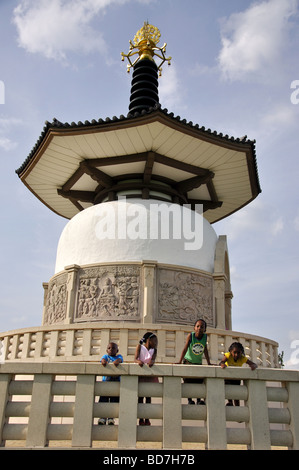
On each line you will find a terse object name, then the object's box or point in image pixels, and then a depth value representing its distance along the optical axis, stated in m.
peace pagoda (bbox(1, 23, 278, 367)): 10.42
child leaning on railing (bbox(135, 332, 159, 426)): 5.90
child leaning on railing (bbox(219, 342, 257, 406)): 5.91
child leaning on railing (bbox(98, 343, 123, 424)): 5.85
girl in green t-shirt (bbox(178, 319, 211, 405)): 6.08
